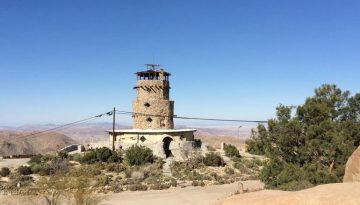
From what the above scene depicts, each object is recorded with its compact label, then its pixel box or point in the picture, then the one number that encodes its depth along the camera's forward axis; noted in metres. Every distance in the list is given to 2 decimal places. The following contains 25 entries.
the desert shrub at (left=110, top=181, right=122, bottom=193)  30.94
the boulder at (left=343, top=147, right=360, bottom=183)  10.24
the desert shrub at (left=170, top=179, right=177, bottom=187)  33.59
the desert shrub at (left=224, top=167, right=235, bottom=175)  41.54
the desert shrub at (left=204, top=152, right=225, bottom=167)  44.19
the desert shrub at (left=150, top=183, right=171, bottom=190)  32.34
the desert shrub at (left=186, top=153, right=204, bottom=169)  42.59
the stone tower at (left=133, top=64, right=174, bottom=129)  56.62
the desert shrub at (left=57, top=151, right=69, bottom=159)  44.04
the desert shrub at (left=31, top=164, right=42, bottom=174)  38.14
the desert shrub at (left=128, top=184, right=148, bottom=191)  31.80
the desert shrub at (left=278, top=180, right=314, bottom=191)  19.48
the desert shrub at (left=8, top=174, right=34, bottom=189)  32.72
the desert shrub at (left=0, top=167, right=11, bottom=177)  36.92
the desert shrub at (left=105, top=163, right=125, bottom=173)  39.47
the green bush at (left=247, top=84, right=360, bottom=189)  22.05
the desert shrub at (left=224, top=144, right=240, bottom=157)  50.44
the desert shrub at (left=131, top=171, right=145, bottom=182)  35.93
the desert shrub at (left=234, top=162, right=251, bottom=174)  43.06
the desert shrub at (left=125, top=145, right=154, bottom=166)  42.59
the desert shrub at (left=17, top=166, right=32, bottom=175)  37.27
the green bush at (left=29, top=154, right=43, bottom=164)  42.33
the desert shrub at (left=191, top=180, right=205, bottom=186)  34.47
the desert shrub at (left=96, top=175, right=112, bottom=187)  33.04
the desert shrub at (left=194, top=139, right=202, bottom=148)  51.80
